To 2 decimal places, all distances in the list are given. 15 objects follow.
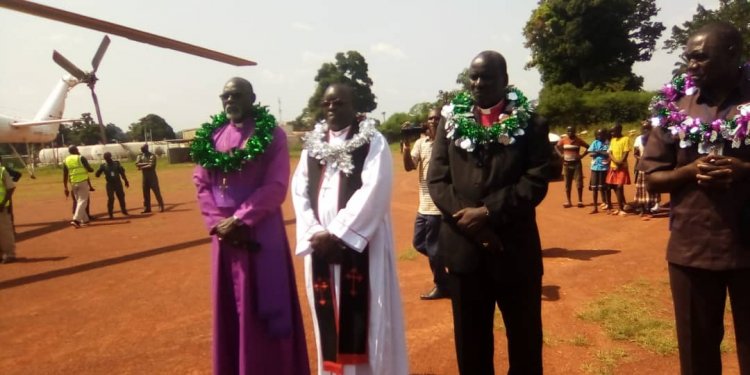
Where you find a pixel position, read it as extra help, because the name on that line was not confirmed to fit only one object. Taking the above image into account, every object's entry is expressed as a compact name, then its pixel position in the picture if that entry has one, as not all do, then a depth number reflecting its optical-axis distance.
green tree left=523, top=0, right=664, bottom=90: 39.34
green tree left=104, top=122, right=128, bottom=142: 89.03
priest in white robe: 3.32
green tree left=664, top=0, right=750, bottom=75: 34.84
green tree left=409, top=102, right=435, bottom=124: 52.06
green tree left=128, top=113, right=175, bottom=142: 85.94
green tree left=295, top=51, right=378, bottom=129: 58.59
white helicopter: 10.03
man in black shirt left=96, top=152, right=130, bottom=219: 14.45
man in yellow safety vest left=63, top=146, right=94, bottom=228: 13.04
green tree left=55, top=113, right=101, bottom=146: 73.94
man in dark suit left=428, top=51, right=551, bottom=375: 2.80
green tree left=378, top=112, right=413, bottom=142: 52.12
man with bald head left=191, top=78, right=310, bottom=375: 3.39
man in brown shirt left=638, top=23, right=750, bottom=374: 2.51
